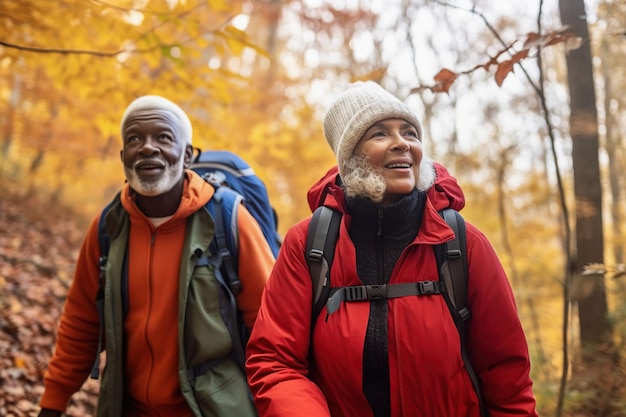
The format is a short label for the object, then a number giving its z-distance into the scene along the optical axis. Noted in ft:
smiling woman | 6.02
